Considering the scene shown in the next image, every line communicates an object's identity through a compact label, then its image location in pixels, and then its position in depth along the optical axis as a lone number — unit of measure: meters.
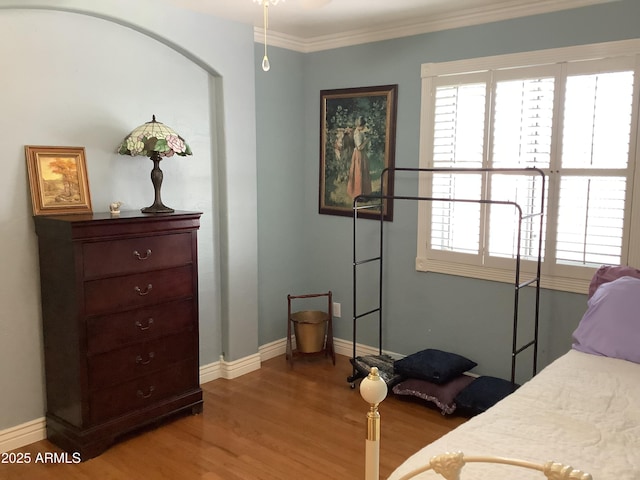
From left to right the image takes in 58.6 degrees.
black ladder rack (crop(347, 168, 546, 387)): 3.22
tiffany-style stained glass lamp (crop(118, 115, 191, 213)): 3.16
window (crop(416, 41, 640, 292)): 3.12
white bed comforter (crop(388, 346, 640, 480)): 1.65
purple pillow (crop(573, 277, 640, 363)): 2.58
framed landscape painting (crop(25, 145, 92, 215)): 2.98
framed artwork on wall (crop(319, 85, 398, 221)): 4.06
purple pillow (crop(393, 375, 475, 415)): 3.45
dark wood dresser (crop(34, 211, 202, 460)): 2.86
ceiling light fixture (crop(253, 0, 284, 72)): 2.39
